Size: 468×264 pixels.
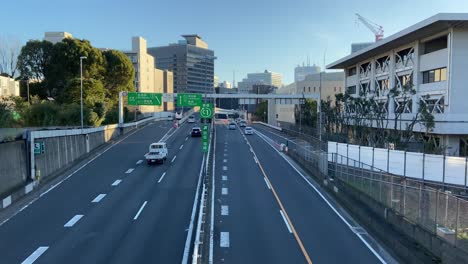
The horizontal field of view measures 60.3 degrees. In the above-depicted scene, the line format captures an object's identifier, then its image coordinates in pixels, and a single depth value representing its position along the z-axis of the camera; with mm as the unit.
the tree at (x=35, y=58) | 70812
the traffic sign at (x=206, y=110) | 32128
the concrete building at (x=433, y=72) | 43062
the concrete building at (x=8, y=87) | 74375
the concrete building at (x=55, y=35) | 115025
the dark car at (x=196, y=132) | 64062
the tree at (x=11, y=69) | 89188
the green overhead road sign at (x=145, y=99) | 57562
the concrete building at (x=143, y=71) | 131250
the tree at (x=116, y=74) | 75188
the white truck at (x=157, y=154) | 39062
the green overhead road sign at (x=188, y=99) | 53281
